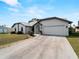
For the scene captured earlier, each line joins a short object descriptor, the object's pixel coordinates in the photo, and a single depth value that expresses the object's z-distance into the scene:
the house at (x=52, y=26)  13.31
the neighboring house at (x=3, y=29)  20.45
